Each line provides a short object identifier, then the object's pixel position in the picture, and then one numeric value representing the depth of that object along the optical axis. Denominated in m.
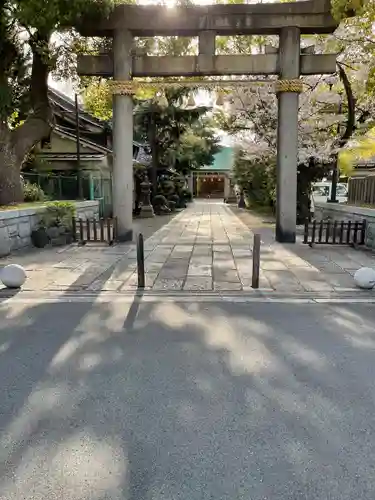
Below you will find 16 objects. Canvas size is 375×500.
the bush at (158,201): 26.22
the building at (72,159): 18.92
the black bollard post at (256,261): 7.12
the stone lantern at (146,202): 23.22
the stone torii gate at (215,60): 11.32
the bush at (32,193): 13.79
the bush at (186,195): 35.49
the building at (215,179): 51.78
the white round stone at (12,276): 6.92
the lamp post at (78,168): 16.95
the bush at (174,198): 29.69
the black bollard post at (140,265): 7.15
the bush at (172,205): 27.94
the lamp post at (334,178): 16.21
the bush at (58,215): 11.80
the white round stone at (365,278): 6.95
